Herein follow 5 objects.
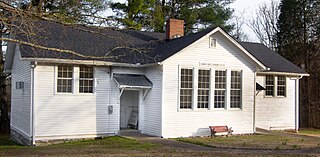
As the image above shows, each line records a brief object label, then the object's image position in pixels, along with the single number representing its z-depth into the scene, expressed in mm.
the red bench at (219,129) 19255
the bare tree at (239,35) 48406
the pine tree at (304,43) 30203
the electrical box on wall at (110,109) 18750
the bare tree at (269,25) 42062
